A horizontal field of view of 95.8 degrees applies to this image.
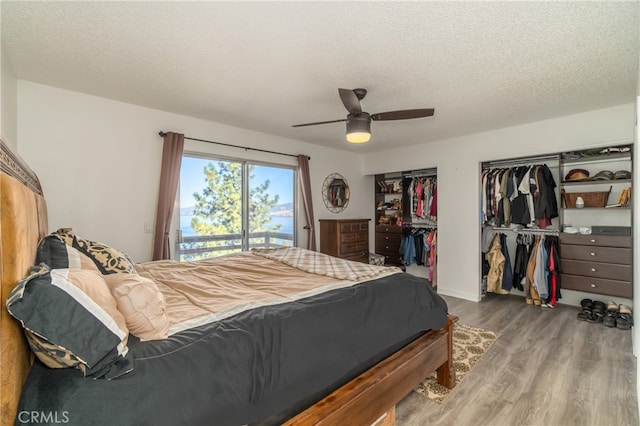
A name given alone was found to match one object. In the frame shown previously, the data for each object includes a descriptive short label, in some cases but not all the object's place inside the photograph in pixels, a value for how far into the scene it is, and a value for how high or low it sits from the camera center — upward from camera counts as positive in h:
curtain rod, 3.30 +0.96
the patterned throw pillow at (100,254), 1.50 -0.21
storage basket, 3.43 +0.27
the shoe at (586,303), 3.52 -1.02
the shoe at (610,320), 3.13 -1.08
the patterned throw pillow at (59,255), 1.24 -0.18
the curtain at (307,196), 4.61 +0.34
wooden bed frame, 0.80 -0.55
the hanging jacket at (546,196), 3.70 +0.31
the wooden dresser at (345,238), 4.67 -0.35
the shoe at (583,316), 3.33 -1.11
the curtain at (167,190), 3.21 +0.29
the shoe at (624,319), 3.05 -1.05
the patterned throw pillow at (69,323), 0.80 -0.32
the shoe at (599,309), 3.31 -1.05
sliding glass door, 3.60 +0.14
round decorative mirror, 5.10 +0.45
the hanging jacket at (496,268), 4.16 -0.70
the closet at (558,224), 3.31 -0.05
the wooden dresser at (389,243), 5.48 -0.48
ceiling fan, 2.52 +0.90
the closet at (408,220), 4.95 -0.03
